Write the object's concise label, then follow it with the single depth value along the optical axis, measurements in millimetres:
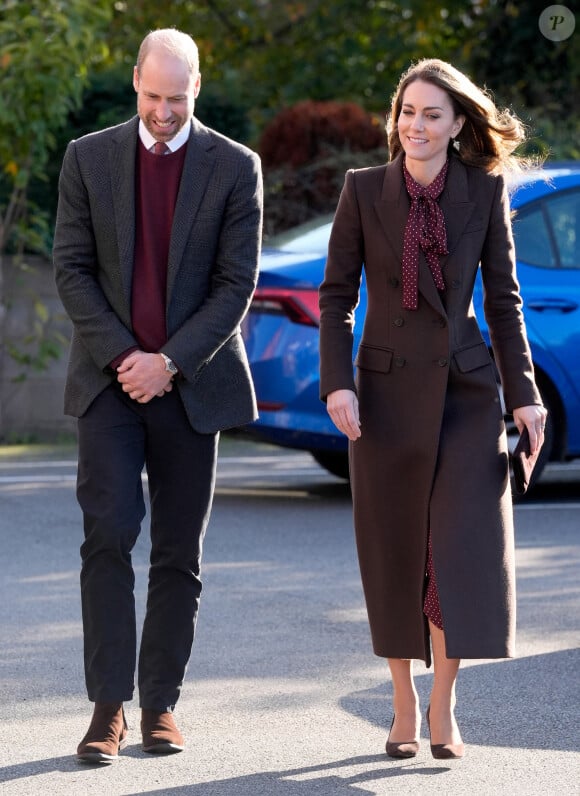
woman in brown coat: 8969
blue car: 17250
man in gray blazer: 8953
